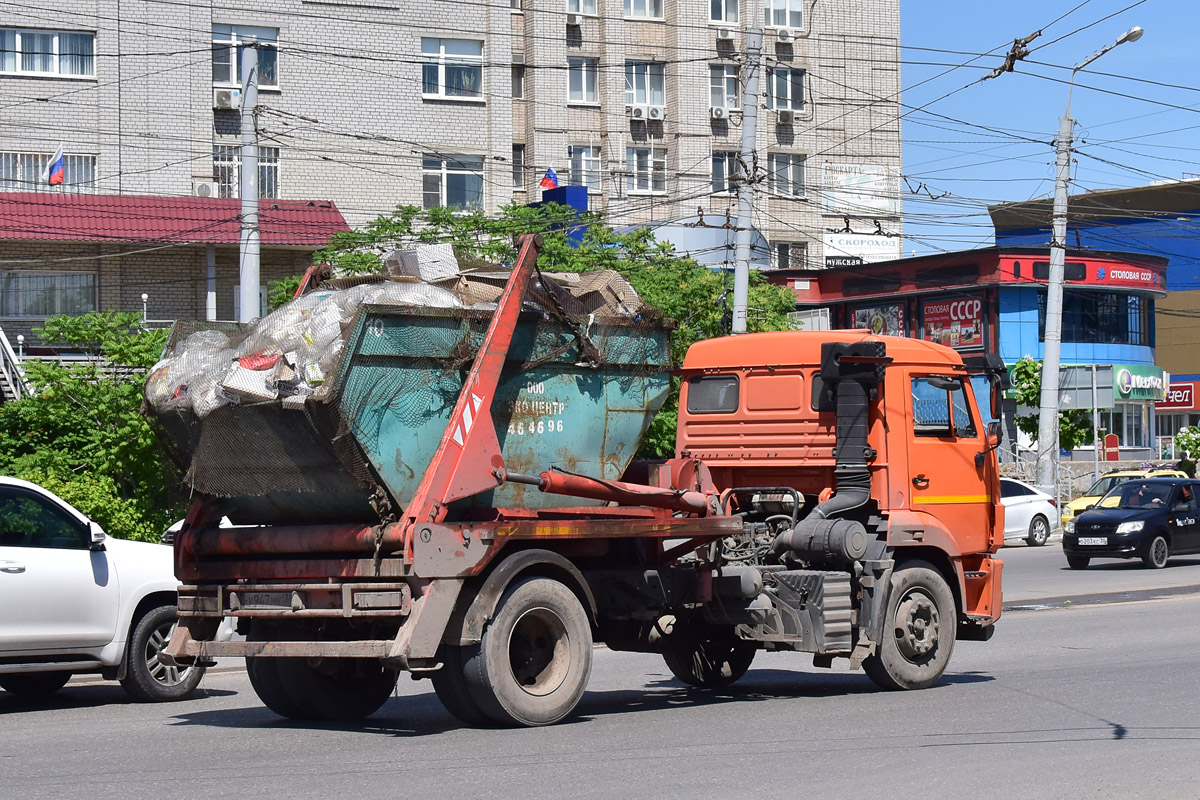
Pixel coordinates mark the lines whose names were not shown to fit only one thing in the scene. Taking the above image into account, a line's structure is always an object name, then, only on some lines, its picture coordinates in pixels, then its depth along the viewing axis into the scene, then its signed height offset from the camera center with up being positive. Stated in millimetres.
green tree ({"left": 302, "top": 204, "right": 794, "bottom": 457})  31484 +3736
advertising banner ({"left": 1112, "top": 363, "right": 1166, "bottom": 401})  56469 +1601
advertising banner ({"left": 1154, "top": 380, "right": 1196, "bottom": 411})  67438 +1230
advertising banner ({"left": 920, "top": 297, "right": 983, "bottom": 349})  54938 +3734
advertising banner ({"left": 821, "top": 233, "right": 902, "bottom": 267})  61375 +7166
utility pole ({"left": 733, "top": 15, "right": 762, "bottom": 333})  24297 +4041
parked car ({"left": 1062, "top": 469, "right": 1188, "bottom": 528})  34897 -1471
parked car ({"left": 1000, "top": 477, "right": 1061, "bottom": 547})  34531 -1906
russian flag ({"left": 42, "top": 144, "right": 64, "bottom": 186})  35625 +5959
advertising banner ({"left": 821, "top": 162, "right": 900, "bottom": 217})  60594 +9306
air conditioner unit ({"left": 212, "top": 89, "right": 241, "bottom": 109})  38250 +8072
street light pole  34406 +2137
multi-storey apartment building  37188 +8821
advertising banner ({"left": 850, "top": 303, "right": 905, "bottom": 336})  57281 +4100
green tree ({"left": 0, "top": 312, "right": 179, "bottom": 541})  20875 +109
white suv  11016 -1259
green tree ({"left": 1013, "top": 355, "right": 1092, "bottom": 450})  45938 +659
